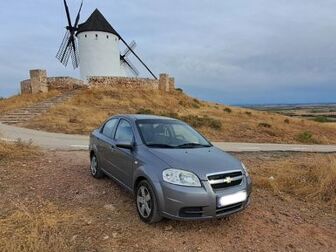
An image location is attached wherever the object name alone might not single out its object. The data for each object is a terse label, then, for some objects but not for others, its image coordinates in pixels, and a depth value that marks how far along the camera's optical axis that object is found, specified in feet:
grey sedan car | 14.80
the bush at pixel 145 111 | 82.63
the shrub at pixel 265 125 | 80.10
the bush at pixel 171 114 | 81.23
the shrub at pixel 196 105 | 112.55
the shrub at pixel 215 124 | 68.69
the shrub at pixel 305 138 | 70.29
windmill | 122.21
